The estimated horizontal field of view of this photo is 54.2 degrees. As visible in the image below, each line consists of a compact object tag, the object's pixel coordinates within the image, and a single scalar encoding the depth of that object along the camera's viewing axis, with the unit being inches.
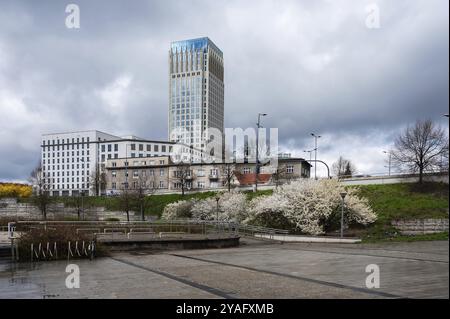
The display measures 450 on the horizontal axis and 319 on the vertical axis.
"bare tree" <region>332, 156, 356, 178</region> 4046.3
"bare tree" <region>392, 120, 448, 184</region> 1945.1
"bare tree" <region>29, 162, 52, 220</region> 2803.2
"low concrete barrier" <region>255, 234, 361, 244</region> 1251.4
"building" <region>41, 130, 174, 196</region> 5890.8
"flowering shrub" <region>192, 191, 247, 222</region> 2013.0
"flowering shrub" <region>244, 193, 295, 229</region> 1625.2
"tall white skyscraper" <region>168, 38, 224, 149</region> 7554.1
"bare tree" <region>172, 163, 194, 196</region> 3421.3
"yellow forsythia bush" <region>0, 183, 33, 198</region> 4057.6
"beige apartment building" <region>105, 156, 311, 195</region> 3575.3
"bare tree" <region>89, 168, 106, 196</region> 4411.9
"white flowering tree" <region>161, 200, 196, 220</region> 2423.7
